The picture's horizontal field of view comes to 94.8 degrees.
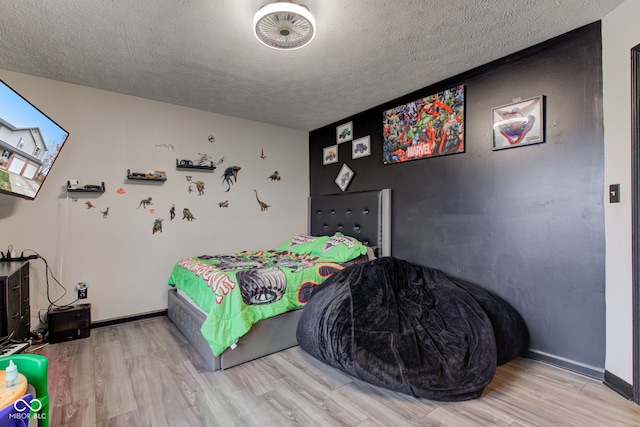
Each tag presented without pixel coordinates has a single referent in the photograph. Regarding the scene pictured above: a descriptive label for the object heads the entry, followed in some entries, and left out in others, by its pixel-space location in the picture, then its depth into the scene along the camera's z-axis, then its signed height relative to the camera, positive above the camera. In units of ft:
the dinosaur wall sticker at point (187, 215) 11.75 -0.06
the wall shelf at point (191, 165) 11.41 +1.92
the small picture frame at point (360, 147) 12.18 +2.76
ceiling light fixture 5.81 +4.00
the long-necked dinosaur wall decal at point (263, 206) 13.74 +0.33
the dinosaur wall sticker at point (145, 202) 10.89 +0.42
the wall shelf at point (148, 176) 10.51 +1.39
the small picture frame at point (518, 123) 7.57 +2.36
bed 7.57 -1.88
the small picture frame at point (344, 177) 13.00 +1.61
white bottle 3.34 -1.84
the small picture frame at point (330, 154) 13.78 +2.78
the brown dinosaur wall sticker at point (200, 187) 12.03 +1.08
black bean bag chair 5.97 -2.74
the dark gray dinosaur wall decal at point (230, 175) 12.69 +1.66
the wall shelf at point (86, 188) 9.55 +0.86
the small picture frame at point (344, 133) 12.99 +3.60
